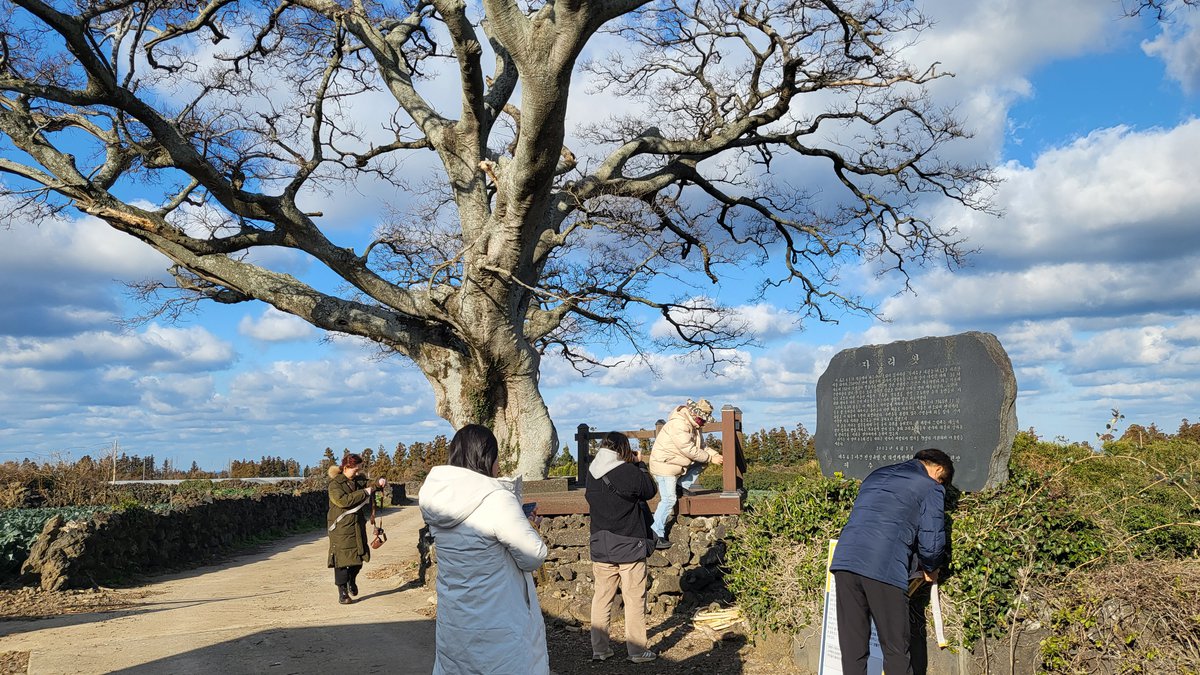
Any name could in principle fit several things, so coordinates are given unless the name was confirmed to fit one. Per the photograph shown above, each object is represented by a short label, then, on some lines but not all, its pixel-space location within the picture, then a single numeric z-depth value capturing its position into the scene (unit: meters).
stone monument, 6.84
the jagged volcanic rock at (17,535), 12.30
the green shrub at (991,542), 6.13
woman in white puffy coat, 4.34
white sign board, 6.29
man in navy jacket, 5.64
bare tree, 12.59
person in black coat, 7.98
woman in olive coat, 11.46
